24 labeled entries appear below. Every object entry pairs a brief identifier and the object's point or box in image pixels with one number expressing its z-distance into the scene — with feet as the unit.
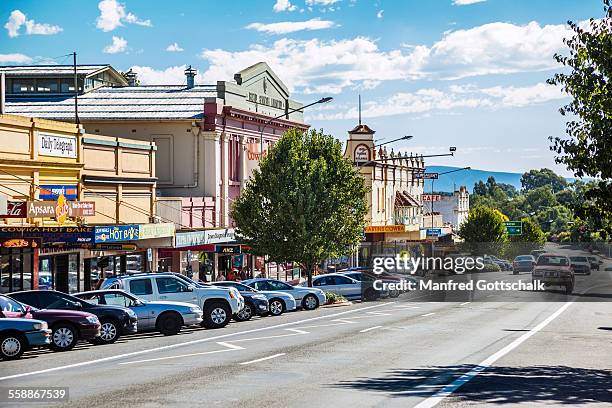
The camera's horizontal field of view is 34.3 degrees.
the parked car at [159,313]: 97.35
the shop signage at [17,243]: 105.91
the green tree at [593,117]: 68.49
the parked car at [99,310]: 88.94
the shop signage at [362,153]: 268.52
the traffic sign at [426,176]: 320.23
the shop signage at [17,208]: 107.24
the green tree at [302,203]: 158.61
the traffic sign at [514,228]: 394.32
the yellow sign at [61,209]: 109.81
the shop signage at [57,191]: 123.54
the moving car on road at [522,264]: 253.85
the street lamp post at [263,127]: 170.50
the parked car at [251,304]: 119.96
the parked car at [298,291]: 134.00
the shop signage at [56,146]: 125.80
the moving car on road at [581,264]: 220.92
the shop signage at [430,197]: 444.31
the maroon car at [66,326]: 84.84
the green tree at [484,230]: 370.53
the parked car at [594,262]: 256.56
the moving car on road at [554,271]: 180.24
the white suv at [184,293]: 101.86
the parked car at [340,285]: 162.20
